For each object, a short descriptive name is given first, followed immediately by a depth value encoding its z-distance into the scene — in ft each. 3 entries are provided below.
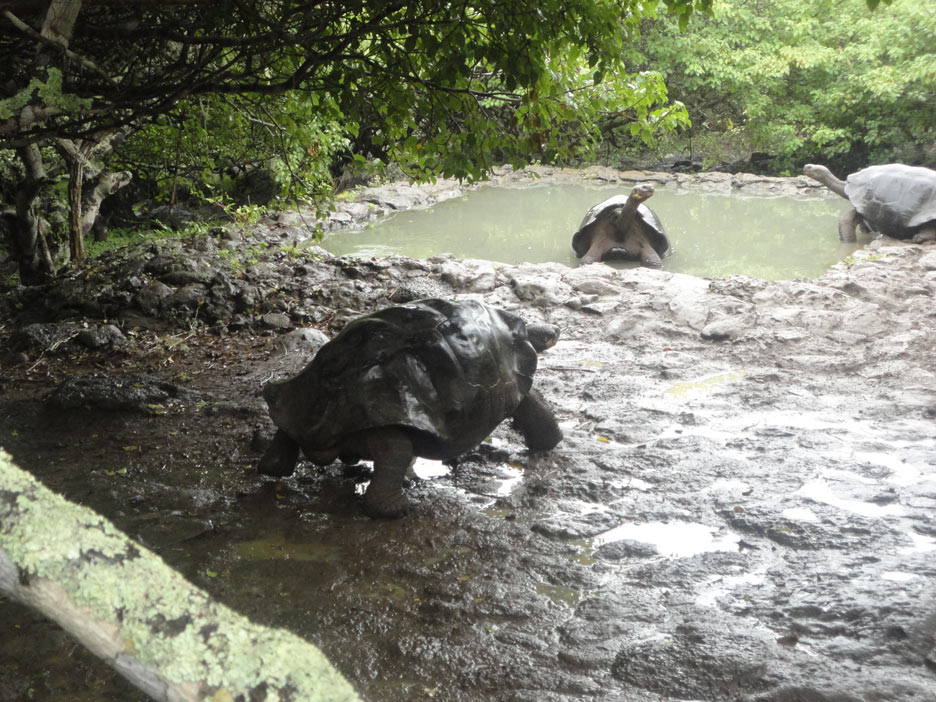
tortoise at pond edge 37.86
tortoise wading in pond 36.82
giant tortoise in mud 12.33
